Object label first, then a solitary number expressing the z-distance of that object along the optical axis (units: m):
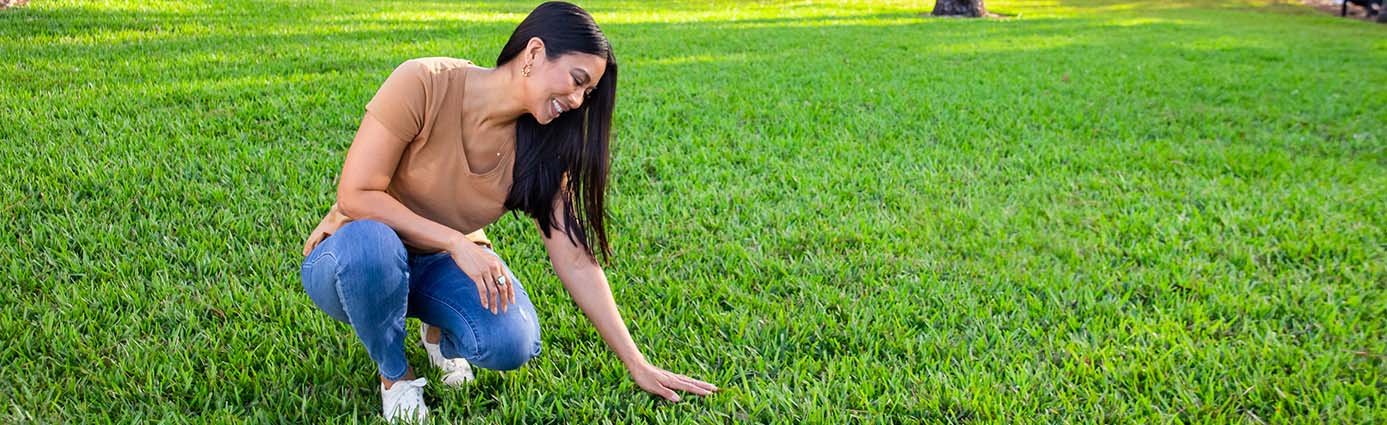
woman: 1.99
